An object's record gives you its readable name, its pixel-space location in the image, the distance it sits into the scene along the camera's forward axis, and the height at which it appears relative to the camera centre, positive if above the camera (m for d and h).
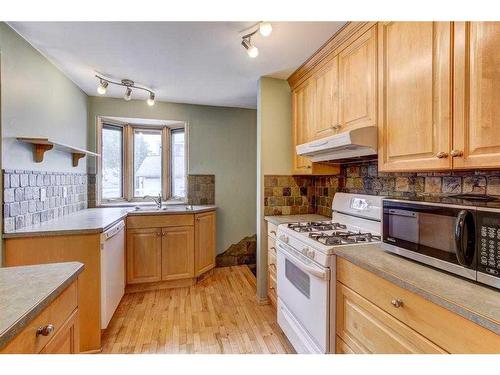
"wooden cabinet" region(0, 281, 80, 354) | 0.68 -0.45
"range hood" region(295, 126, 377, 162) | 1.51 +0.26
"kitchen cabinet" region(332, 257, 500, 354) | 0.78 -0.52
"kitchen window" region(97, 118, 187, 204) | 3.32 +0.33
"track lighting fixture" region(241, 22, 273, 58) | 1.71 +1.04
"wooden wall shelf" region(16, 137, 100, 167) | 1.79 +0.32
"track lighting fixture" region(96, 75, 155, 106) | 2.53 +1.08
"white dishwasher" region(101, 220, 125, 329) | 1.94 -0.73
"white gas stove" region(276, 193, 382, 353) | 1.41 -0.50
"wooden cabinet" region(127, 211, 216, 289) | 2.75 -0.70
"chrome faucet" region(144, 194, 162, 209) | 3.26 -0.18
